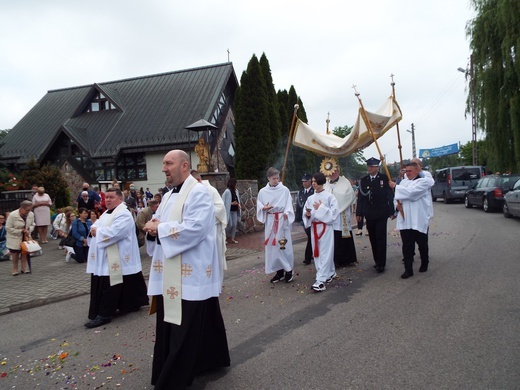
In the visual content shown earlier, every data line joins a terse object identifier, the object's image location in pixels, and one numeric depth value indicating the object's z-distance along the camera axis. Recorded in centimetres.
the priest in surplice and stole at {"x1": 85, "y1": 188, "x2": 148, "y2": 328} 573
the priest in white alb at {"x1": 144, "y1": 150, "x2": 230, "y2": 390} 344
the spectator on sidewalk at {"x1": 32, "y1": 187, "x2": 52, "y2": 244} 1330
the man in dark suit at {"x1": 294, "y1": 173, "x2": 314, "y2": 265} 892
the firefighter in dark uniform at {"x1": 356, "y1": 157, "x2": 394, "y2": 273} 759
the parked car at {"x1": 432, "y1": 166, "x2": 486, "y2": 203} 2330
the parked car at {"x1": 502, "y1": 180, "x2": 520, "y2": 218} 1388
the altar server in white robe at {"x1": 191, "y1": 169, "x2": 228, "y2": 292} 569
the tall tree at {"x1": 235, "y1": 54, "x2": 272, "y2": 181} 2072
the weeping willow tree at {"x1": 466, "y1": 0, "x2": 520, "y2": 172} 1888
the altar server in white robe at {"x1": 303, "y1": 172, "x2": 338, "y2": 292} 668
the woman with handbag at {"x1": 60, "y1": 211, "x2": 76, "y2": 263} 1045
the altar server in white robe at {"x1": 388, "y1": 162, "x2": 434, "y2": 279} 732
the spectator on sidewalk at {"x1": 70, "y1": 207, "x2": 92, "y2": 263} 1045
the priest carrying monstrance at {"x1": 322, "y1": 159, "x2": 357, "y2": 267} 835
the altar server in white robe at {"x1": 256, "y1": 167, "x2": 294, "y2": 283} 715
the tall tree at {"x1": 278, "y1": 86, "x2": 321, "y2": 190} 2420
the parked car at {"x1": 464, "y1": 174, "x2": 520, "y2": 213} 1700
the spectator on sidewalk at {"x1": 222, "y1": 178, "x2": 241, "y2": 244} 1170
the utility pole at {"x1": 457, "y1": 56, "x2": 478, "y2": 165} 2175
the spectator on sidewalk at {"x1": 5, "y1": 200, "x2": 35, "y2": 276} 917
